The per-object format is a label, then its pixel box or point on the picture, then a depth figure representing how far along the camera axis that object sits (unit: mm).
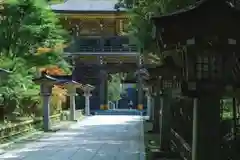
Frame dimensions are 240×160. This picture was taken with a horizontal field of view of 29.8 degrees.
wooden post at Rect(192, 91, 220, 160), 6574
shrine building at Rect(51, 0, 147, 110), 43281
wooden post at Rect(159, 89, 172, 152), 12914
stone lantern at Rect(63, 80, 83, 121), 29872
